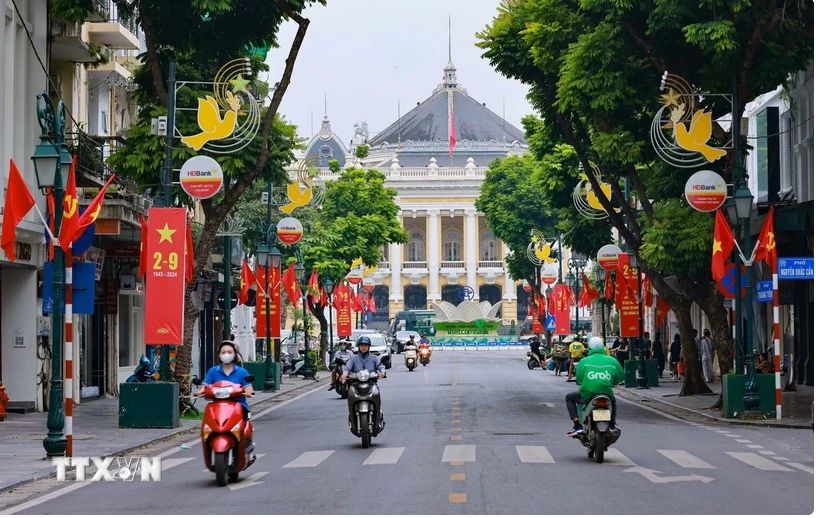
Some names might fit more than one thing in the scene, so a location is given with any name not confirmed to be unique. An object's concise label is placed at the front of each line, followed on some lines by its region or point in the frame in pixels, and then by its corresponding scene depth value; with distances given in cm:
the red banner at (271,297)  4247
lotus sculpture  10900
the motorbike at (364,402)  2023
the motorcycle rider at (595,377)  1781
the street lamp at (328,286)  5734
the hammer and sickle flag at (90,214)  2044
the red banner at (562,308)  6022
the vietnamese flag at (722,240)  2723
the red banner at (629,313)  4009
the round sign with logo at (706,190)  2708
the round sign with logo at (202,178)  2612
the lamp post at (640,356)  4100
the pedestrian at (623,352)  4416
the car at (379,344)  6584
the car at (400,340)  8575
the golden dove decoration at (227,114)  2708
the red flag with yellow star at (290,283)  4778
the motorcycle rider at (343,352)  3222
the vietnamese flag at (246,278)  4162
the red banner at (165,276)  2581
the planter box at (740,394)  2692
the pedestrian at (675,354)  4887
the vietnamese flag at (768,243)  2667
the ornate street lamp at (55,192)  1889
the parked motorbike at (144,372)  2772
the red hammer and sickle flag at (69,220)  1952
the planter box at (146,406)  2534
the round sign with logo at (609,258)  4150
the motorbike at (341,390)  3219
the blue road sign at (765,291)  2700
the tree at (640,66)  2703
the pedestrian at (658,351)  4888
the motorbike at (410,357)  5688
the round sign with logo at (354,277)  7931
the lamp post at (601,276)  4925
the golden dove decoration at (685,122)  2794
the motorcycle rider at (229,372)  1603
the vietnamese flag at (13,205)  1970
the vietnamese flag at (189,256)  2841
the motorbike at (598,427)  1728
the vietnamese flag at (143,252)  2766
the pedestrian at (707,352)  4294
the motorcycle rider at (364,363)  2091
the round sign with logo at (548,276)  6956
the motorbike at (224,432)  1522
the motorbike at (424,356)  6228
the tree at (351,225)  6438
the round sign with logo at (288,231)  4138
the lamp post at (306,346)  5012
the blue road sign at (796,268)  2556
